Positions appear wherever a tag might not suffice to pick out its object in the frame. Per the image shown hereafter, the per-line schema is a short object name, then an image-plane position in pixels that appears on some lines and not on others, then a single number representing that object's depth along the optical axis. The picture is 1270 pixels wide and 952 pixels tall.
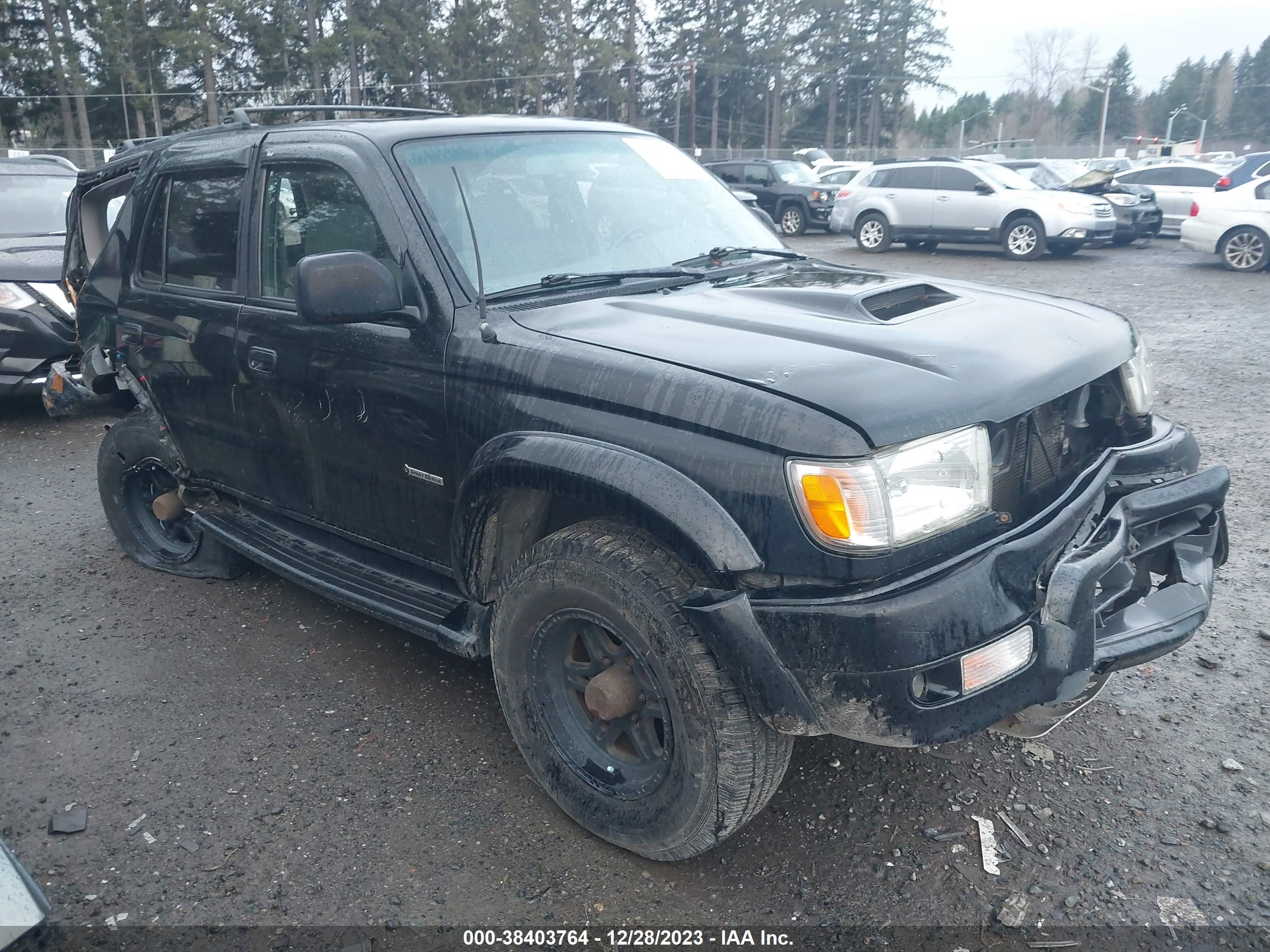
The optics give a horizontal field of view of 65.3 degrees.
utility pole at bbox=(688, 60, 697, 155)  46.81
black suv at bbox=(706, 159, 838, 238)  21.55
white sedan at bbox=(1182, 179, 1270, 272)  14.10
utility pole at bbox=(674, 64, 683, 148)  55.28
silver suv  16.22
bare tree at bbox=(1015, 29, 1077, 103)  93.38
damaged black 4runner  2.23
